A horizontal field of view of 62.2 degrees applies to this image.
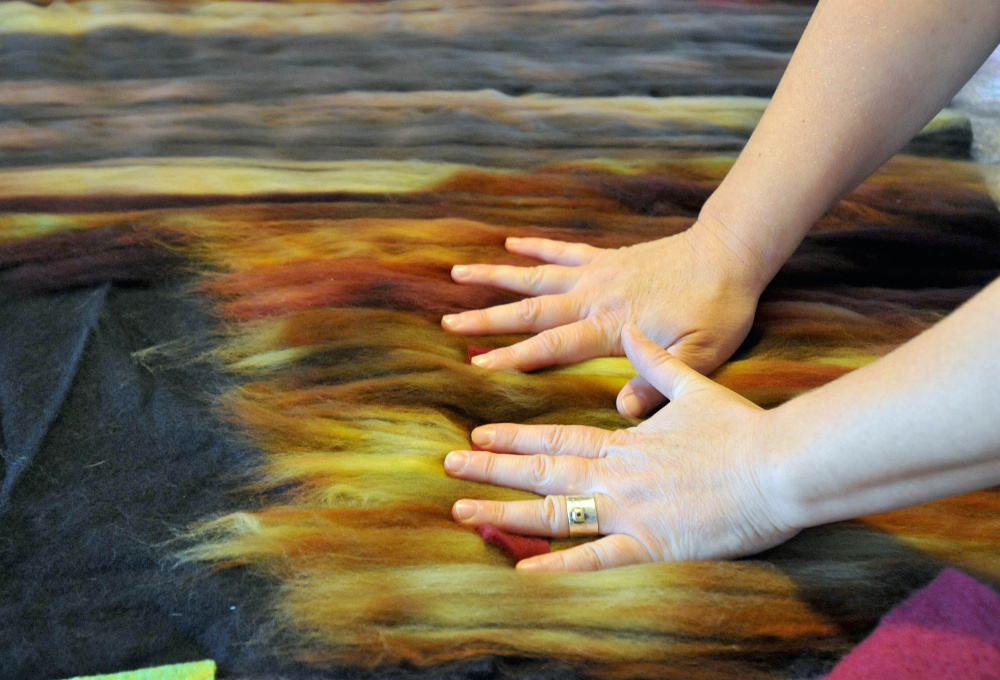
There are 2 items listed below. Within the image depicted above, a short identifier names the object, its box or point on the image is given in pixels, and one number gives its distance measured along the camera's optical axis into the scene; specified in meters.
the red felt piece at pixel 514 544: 0.85
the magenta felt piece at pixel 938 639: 0.71
